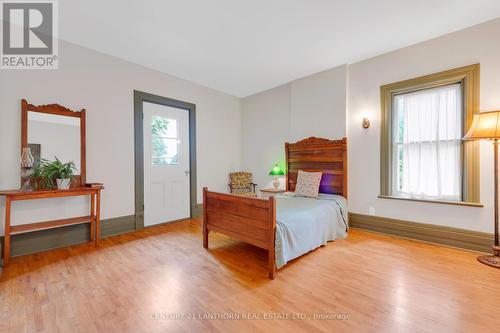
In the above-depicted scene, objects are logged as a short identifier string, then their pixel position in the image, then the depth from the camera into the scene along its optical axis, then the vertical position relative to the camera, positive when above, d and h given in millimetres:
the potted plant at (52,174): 2709 -77
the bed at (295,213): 2264 -550
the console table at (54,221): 2398 -610
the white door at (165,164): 3871 +59
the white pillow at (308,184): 3607 -295
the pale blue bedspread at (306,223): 2298 -678
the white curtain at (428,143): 2898 +312
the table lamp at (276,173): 4409 -124
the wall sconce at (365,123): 3536 +678
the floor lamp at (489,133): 2320 +344
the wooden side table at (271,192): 4230 -474
